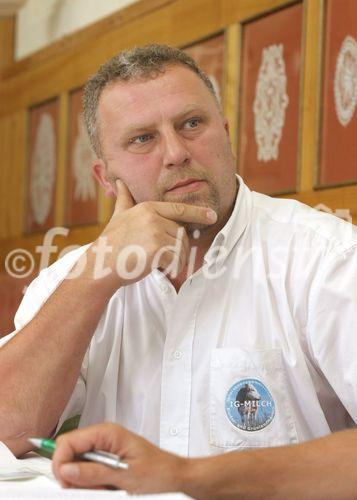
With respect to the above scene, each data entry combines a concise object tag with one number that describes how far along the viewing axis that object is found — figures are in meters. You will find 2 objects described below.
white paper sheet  2.14
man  2.46
